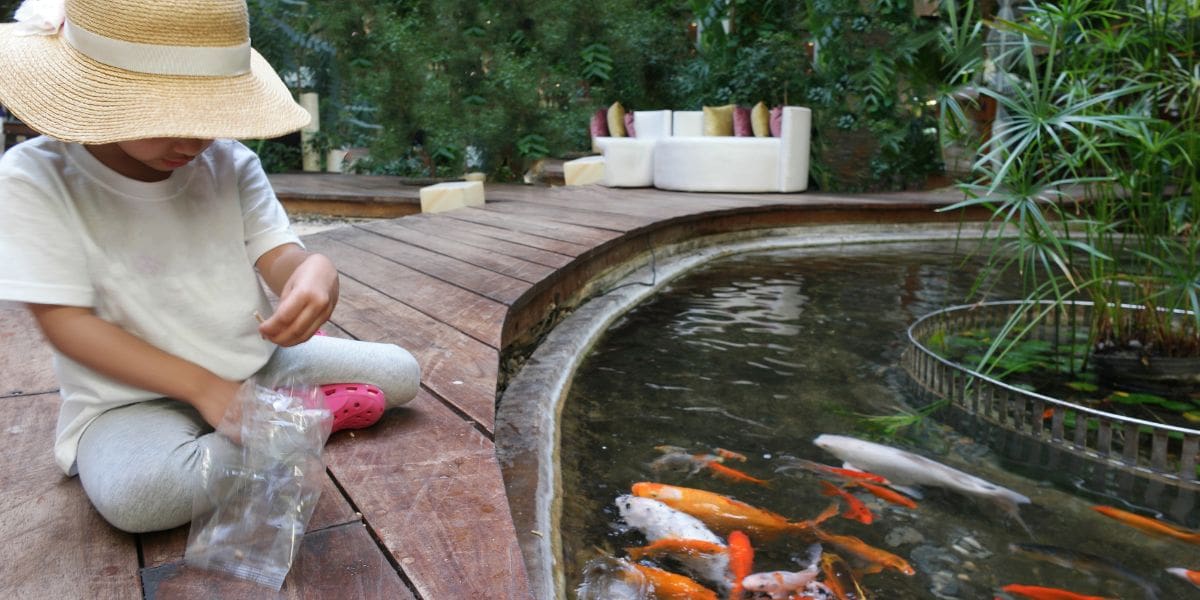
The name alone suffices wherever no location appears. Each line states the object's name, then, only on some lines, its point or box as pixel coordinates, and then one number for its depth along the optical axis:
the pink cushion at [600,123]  8.52
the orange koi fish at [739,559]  1.44
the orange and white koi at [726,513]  1.65
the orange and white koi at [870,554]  1.54
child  1.05
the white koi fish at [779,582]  1.43
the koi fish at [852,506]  1.73
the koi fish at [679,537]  1.51
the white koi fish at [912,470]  1.86
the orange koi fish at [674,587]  1.42
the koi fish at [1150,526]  1.71
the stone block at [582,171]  7.15
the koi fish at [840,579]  1.44
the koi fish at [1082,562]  1.53
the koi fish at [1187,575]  1.52
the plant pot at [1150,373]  2.48
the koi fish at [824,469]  1.91
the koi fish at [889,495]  1.80
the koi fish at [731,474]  1.88
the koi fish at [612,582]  1.43
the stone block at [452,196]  5.45
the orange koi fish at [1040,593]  1.45
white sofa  6.83
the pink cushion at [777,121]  6.98
